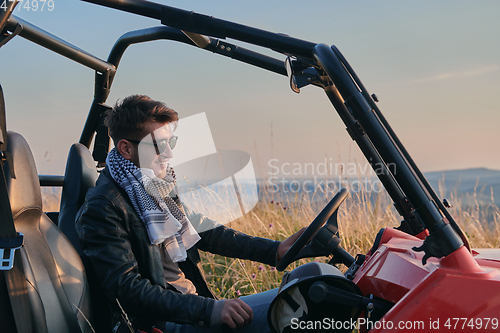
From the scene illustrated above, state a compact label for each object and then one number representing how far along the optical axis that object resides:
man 1.69
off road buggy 1.25
